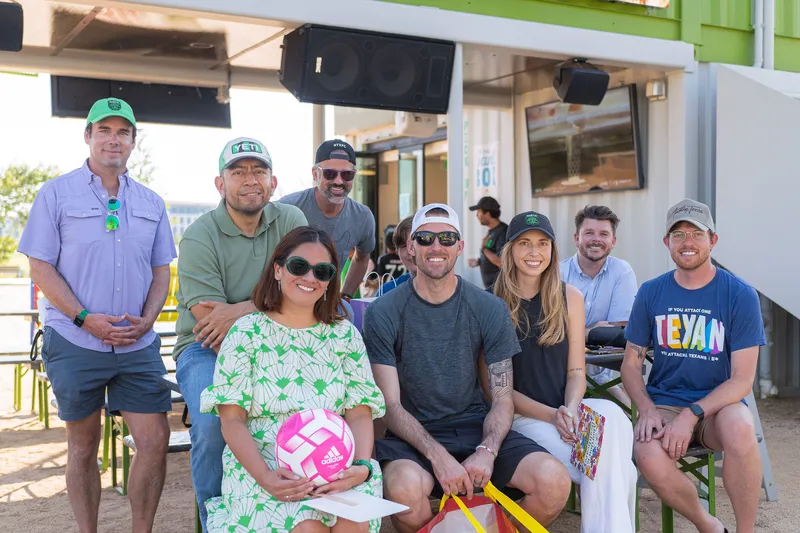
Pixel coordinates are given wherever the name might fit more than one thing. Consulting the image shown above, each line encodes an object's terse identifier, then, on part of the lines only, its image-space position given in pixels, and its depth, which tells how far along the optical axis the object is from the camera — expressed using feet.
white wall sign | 28.76
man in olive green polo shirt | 9.96
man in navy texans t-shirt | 10.75
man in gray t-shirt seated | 9.95
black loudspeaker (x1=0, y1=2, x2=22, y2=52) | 15.56
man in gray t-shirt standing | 14.28
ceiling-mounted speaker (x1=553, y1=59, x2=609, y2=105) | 20.38
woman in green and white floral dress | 8.42
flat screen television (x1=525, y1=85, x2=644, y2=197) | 23.25
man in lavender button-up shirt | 10.64
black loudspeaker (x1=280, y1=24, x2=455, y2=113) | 17.19
